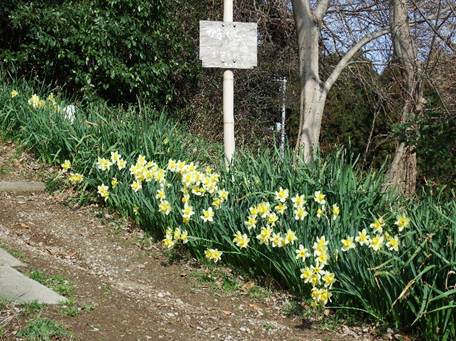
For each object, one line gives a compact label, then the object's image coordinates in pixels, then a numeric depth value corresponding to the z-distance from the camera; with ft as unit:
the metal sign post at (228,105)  17.54
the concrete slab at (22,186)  18.47
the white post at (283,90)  35.60
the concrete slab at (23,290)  10.70
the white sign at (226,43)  17.17
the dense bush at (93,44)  26.05
